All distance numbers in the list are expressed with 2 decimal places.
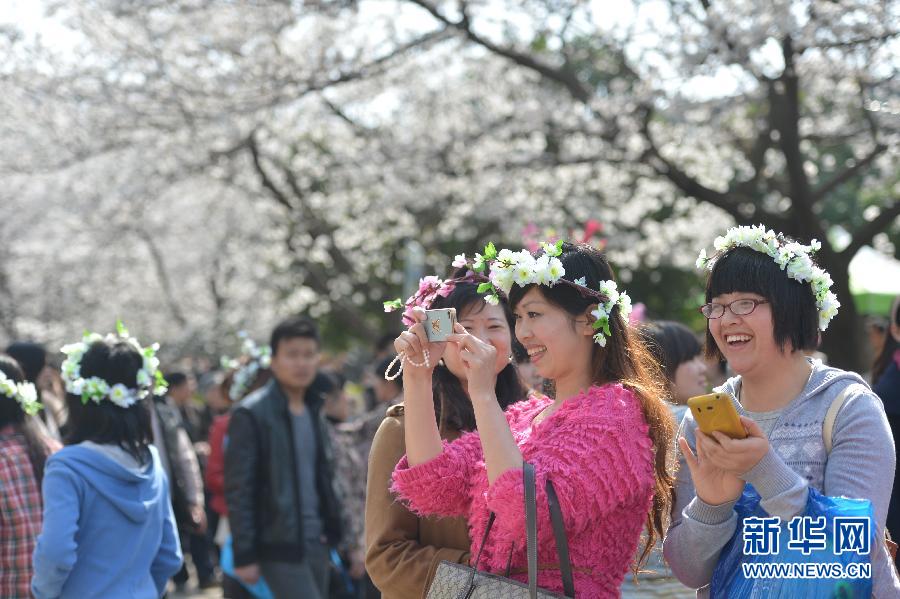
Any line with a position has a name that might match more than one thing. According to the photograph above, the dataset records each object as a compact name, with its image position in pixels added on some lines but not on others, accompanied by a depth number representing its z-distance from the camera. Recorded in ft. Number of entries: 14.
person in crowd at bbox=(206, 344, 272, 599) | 47.62
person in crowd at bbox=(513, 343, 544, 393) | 30.89
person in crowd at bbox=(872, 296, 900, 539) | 25.30
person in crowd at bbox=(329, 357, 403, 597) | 39.50
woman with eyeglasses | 16.08
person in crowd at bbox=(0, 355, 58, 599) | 27.89
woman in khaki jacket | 19.72
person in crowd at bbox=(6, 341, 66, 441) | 38.70
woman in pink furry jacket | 16.76
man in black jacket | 34.10
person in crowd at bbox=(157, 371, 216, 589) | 62.66
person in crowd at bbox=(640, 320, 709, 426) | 28.91
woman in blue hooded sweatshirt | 25.18
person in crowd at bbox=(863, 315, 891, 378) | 45.80
